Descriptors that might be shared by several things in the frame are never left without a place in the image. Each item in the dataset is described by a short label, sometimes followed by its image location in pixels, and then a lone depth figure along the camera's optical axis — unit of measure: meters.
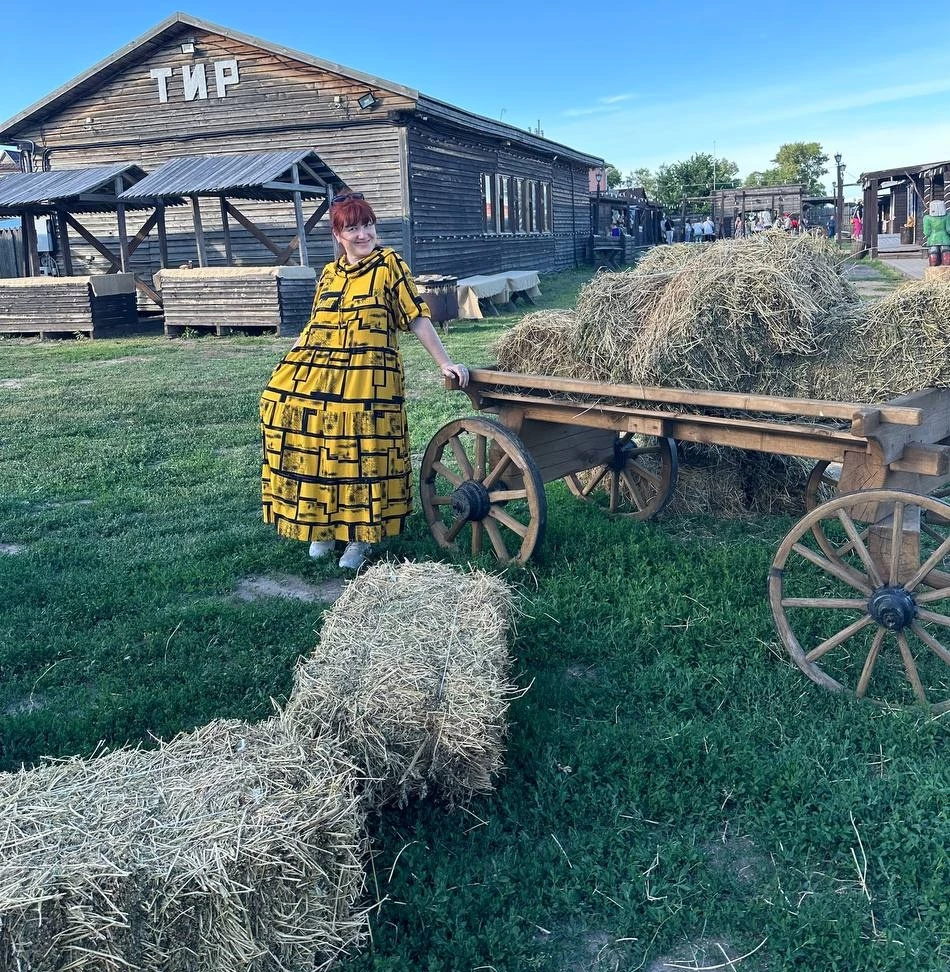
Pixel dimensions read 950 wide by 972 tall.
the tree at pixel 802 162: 84.00
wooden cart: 3.09
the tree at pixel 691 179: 65.06
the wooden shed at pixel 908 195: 28.81
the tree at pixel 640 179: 96.45
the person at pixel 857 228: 35.49
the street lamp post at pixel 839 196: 30.52
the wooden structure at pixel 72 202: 16.17
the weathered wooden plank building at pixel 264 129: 18.20
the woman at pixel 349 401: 4.36
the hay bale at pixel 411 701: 2.61
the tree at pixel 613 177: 106.96
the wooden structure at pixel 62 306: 16.58
